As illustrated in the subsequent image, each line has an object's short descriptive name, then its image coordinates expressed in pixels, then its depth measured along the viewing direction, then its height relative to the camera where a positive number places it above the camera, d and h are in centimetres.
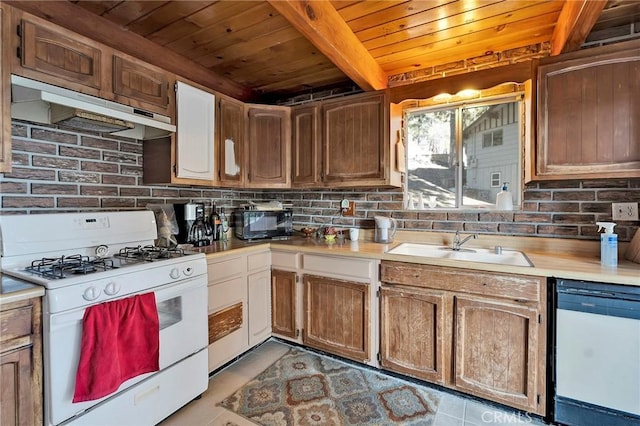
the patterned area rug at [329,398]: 173 -117
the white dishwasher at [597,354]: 146 -73
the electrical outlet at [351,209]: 288 +0
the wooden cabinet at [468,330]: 168 -74
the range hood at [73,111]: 142 +52
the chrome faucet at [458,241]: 227 -24
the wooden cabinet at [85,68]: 145 +79
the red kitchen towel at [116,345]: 129 -61
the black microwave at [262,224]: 262 -12
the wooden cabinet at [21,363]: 115 -60
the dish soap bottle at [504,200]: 222 +7
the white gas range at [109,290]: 126 -38
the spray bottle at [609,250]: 165 -22
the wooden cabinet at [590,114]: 170 +55
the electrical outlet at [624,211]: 188 -1
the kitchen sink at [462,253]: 209 -32
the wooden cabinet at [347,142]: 240 +57
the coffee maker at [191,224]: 233 -11
